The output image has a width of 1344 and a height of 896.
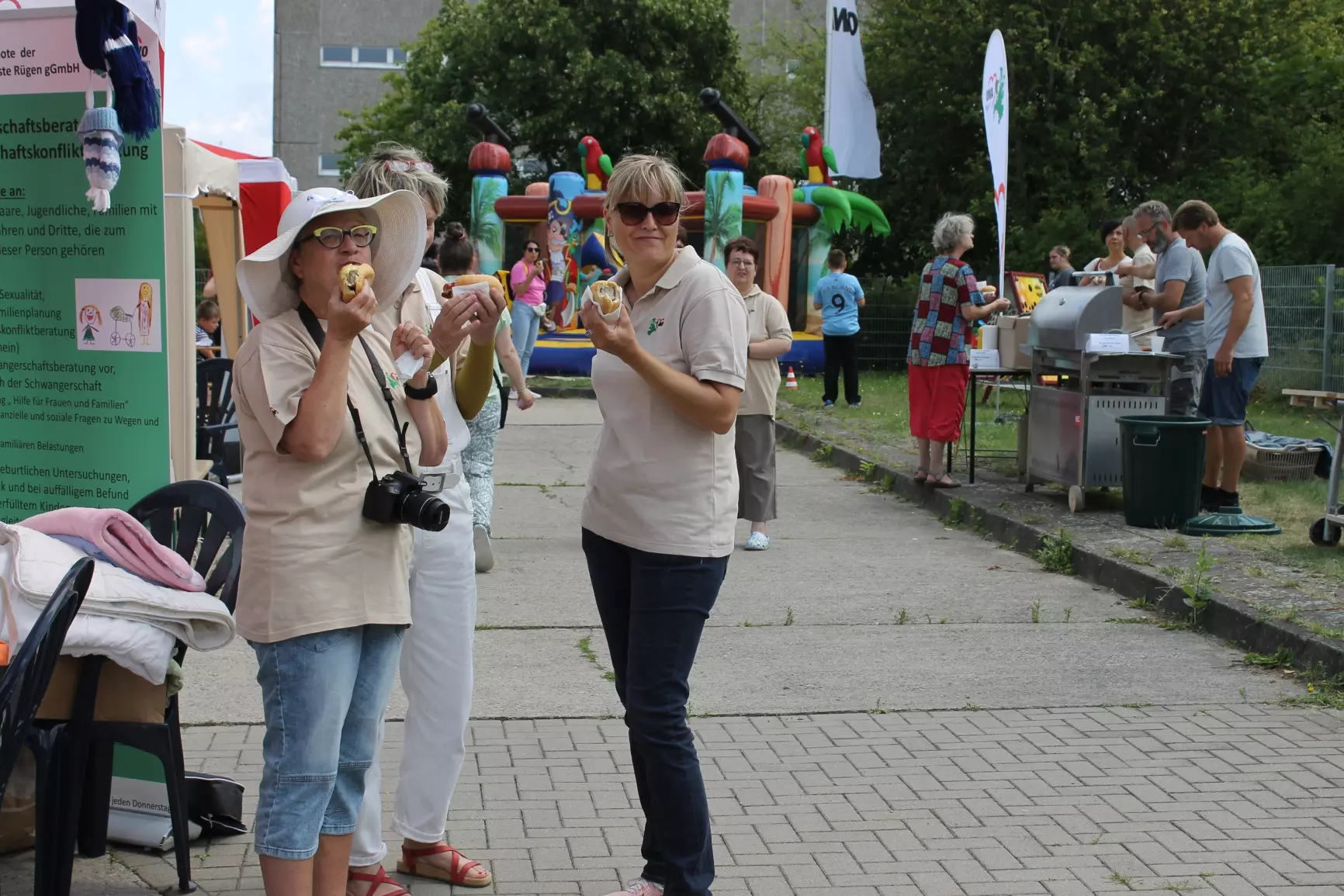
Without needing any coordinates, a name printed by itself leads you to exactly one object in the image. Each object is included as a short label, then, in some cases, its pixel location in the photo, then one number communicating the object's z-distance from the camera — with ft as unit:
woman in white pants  12.96
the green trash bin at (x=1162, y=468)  30.01
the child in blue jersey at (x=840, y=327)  62.75
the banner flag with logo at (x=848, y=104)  79.71
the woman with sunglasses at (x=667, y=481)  11.79
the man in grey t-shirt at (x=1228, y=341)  32.01
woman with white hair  35.65
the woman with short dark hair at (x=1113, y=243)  44.88
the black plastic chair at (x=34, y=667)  9.39
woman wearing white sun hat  10.19
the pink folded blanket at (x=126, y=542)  12.48
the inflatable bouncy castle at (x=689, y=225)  82.43
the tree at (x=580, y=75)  123.65
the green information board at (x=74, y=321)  15.21
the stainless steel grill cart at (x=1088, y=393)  32.81
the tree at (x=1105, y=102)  98.78
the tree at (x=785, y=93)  138.31
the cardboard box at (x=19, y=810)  13.47
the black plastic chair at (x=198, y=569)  12.55
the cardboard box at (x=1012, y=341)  46.42
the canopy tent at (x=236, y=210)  38.22
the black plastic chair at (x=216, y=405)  33.78
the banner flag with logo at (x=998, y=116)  50.60
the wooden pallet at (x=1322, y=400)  29.15
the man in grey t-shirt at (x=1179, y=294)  33.71
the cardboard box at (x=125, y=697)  12.67
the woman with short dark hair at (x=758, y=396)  29.84
